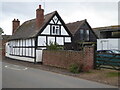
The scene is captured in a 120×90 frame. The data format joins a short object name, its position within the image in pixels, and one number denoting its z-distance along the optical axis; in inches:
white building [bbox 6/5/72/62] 1066.7
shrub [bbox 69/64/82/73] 648.4
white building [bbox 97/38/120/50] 1377.5
